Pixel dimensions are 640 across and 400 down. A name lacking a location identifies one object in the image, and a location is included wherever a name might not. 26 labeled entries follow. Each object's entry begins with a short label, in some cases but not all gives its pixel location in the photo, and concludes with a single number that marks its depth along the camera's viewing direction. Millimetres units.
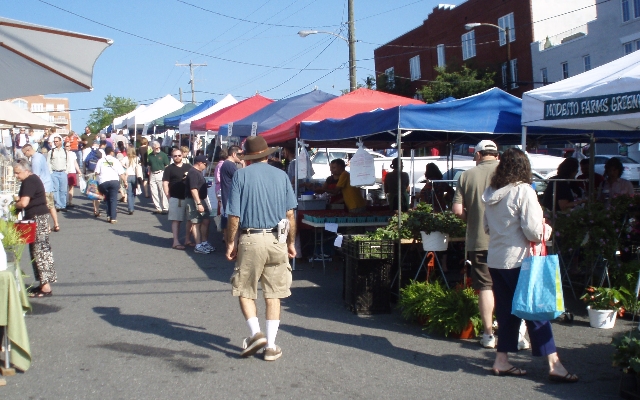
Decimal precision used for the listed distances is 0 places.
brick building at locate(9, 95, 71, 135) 124825
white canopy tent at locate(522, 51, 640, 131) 6137
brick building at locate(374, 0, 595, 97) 36344
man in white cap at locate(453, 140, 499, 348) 6047
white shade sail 6152
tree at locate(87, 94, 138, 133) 76000
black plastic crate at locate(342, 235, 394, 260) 7465
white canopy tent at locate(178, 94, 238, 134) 19889
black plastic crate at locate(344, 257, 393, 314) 7555
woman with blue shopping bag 5152
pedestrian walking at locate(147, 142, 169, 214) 17625
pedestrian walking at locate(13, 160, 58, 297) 8375
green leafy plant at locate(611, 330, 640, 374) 4724
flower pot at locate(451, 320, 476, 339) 6555
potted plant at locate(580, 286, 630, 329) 6871
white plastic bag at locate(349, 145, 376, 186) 9258
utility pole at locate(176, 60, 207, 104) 56938
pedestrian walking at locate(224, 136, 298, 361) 5910
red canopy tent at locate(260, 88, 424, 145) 11125
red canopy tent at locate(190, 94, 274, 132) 17156
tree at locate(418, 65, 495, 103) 36312
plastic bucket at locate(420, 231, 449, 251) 7430
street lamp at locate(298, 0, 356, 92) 22016
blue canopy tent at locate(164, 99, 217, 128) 21984
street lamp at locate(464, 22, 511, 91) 31500
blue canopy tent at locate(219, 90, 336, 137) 14242
